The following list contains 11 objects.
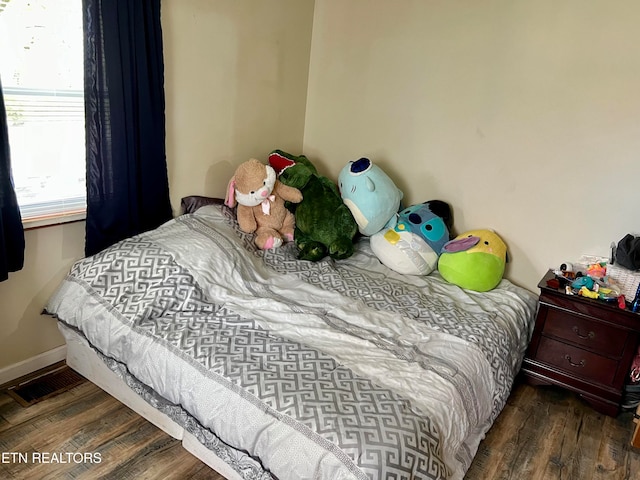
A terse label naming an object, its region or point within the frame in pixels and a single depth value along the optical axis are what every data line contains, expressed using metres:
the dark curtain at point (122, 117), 2.02
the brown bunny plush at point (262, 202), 2.51
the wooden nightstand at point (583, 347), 2.21
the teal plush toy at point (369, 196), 2.68
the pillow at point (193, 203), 2.57
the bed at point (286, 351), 1.47
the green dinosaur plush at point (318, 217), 2.64
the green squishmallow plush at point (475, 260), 2.51
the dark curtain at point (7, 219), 1.81
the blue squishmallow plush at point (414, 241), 2.64
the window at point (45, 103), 1.88
